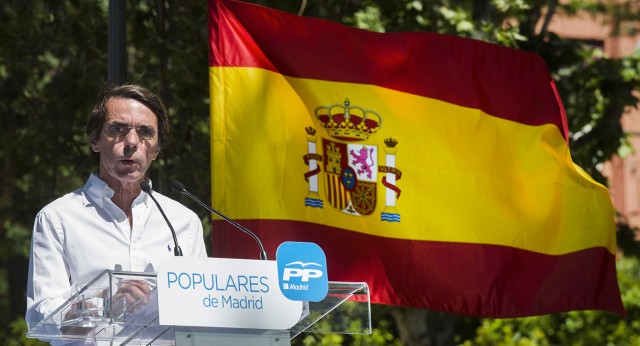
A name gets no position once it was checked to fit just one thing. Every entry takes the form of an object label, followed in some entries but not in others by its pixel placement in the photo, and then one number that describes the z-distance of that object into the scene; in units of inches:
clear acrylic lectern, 273.6
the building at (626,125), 2336.4
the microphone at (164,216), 316.8
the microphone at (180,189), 321.0
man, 320.5
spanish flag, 554.3
